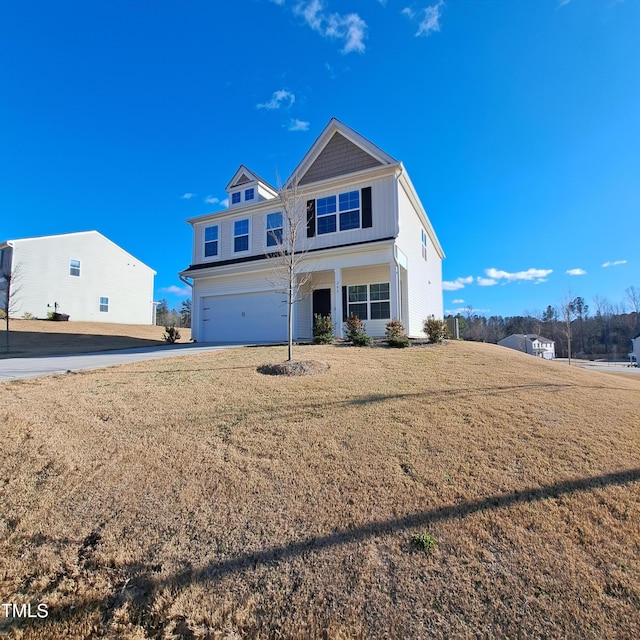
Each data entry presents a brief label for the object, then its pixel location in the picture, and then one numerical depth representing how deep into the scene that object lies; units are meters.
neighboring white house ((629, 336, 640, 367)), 46.41
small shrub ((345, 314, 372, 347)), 11.41
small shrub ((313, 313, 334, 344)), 12.06
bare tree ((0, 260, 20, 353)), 23.18
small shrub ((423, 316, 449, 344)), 11.97
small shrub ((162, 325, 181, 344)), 16.44
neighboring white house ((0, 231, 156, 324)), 24.69
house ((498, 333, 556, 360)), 48.44
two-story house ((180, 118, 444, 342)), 13.53
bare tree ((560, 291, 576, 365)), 32.03
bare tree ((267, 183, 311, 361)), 10.72
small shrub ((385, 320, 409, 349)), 11.01
